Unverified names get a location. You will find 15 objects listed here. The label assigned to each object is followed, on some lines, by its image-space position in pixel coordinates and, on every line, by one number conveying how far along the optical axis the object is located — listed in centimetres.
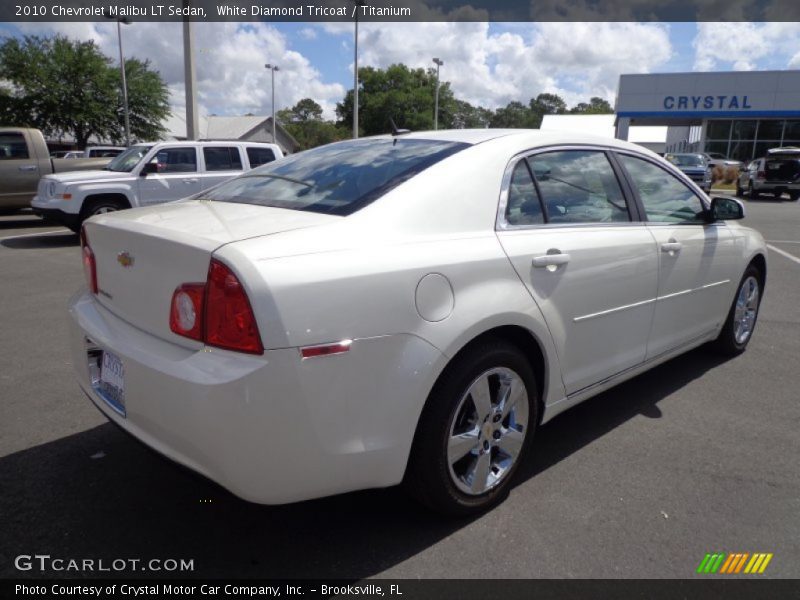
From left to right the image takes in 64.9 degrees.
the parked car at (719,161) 3147
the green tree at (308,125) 9431
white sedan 205
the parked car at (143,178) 1048
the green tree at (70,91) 3403
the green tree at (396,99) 8356
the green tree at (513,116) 12800
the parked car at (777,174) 2192
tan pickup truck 1287
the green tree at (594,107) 12120
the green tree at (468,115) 10356
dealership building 3406
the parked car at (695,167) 2255
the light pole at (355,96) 2984
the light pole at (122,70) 3241
